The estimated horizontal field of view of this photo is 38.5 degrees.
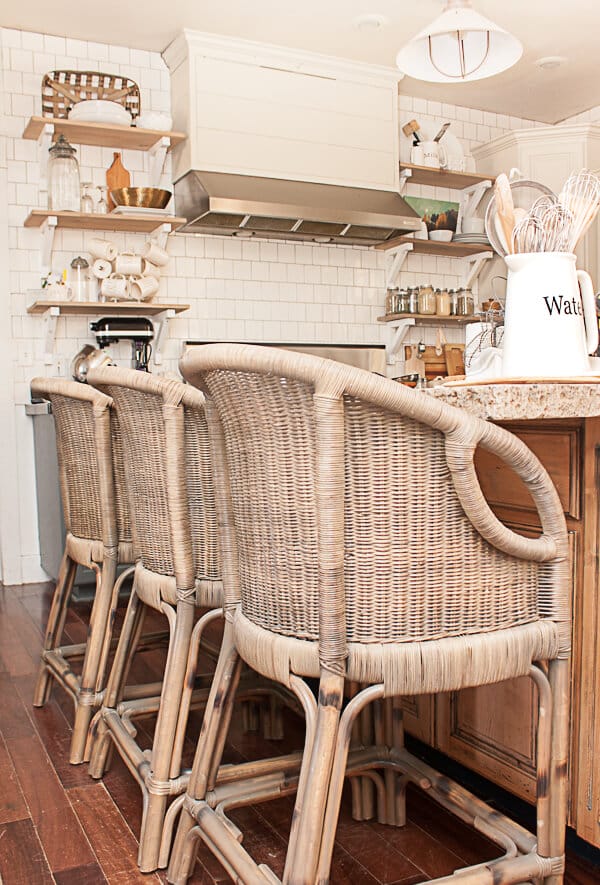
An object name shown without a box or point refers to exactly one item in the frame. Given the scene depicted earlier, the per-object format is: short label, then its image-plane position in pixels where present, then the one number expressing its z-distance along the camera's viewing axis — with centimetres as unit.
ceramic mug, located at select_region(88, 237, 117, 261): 449
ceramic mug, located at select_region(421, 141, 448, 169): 541
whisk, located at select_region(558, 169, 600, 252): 144
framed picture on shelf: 562
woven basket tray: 446
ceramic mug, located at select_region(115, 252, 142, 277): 454
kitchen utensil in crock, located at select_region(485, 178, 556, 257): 149
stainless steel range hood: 452
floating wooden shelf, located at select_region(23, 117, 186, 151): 430
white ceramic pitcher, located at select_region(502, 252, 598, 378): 141
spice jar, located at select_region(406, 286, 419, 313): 536
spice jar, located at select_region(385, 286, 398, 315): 539
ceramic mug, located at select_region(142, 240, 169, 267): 468
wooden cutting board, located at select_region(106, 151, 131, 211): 462
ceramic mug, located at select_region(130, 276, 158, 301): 460
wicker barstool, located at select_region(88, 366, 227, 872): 161
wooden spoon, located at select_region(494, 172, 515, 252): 146
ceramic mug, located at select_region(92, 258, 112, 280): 448
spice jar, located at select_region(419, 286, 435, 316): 538
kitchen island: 126
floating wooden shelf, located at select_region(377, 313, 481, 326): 532
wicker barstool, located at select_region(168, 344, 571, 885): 112
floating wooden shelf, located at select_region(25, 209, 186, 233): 433
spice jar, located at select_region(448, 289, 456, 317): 552
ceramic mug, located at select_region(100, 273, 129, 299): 446
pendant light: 328
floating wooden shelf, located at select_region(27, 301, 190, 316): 432
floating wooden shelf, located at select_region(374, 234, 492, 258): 537
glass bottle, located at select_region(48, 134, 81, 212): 433
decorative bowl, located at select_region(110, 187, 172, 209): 448
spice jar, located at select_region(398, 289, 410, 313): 536
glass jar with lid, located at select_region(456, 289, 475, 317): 551
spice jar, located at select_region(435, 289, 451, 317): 540
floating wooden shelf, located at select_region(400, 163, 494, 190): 537
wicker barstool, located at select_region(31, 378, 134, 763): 208
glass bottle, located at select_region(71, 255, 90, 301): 449
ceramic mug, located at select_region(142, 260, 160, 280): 465
